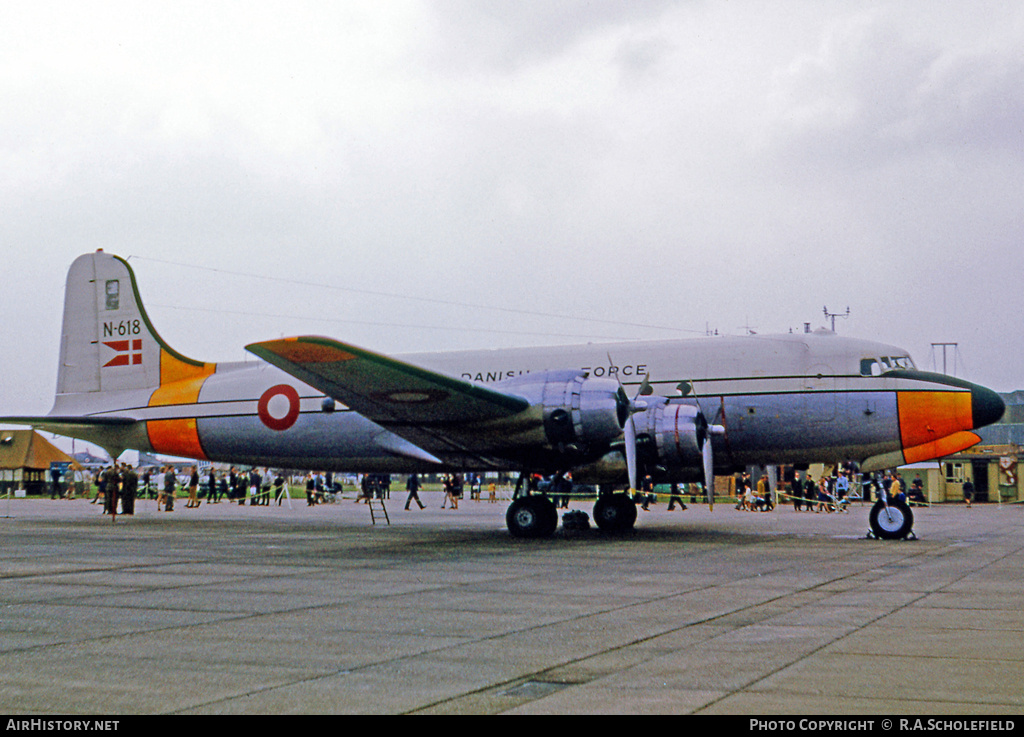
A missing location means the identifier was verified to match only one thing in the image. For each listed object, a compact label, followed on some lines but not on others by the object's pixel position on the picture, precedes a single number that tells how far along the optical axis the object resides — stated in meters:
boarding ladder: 31.56
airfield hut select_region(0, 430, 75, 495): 55.62
